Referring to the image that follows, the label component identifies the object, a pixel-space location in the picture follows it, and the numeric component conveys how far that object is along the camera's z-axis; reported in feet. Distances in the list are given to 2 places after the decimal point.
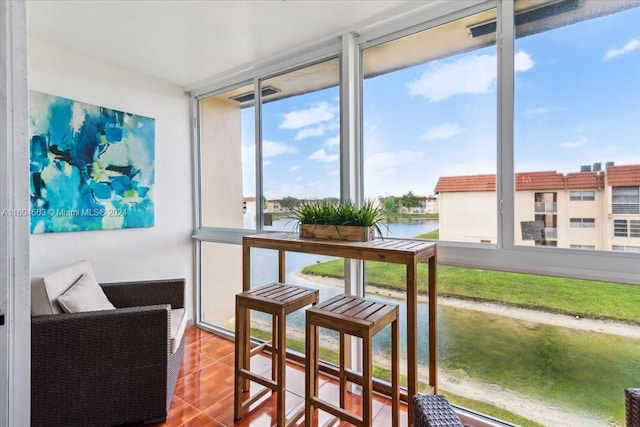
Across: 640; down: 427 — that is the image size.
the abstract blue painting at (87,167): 7.48
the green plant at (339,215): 6.16
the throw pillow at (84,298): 6.12
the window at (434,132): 6.08
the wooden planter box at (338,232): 6.00
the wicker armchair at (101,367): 5.49
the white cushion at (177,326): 6.95
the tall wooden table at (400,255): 5.01
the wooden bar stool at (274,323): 5.61
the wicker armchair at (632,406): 3.23
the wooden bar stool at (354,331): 4.62
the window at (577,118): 4.91
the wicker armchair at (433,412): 3.08
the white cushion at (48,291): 5.85
